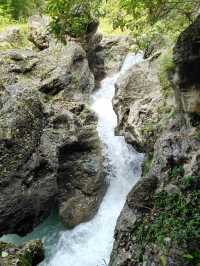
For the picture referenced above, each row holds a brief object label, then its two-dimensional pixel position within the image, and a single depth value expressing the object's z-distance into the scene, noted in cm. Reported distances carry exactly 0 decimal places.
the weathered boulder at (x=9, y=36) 1061
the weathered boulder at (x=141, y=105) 731
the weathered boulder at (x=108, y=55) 1238
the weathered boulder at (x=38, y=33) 1103
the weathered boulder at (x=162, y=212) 417
